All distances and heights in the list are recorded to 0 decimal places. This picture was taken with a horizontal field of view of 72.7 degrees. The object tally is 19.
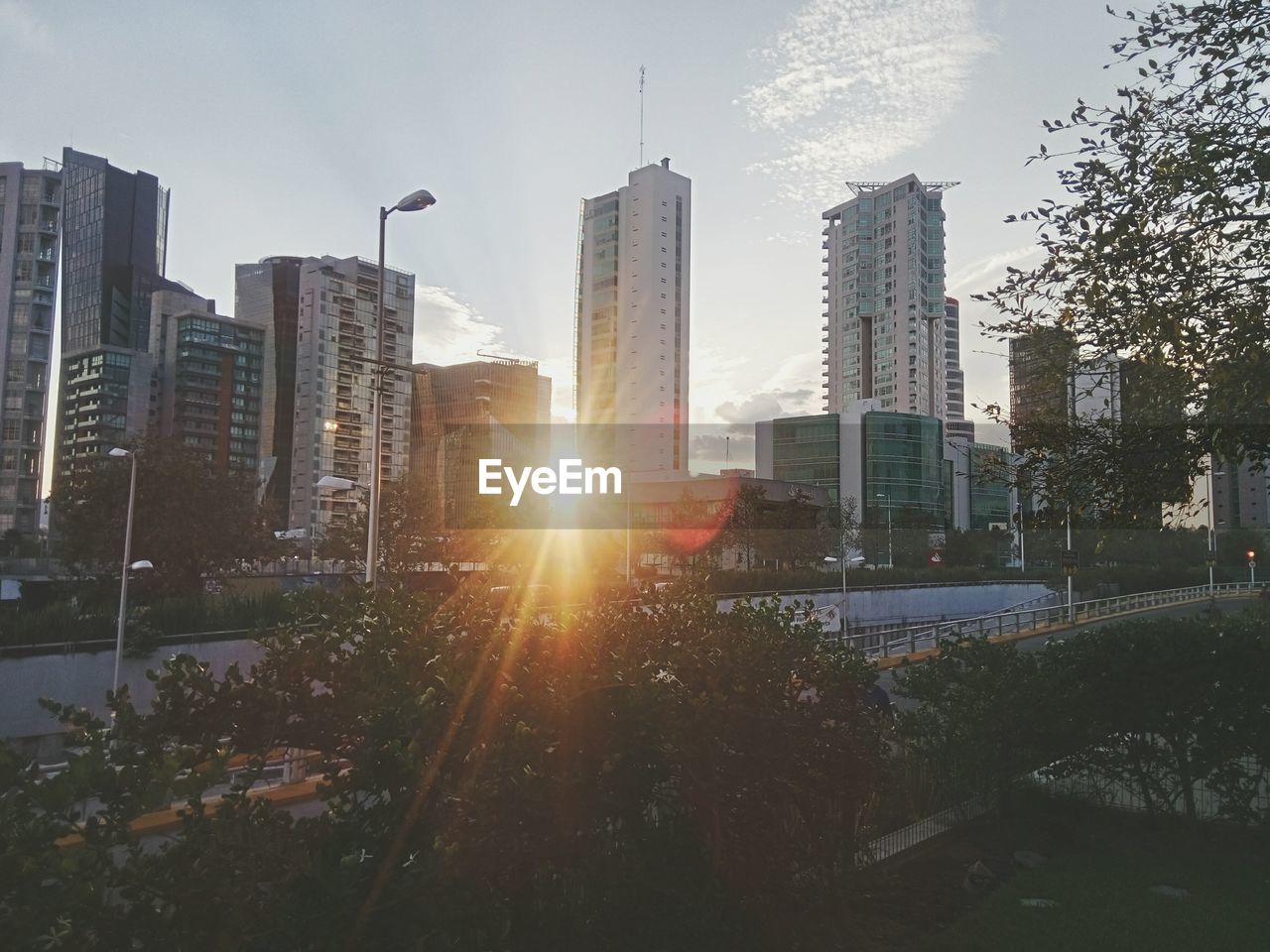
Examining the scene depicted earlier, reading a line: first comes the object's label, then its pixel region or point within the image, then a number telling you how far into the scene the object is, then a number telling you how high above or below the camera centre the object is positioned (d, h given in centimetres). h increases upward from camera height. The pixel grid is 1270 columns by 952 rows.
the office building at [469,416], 15625 +2244
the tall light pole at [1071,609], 4362 -409
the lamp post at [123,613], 2159 -247
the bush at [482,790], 348 -139
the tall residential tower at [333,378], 12769 +2158
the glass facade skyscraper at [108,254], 16400 +5196
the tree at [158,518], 3425 +8
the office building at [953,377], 16450 +3132
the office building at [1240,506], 14175 +433
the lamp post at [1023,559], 7476 -318
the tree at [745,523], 7056 +25
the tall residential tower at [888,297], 13550 +3758
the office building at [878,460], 10581 +834
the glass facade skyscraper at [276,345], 13550 +2937
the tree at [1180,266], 738 +248
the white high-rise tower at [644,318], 12531 +3064
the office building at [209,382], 13100 +2153
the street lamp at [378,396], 1659 +263
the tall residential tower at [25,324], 10700 +2509
